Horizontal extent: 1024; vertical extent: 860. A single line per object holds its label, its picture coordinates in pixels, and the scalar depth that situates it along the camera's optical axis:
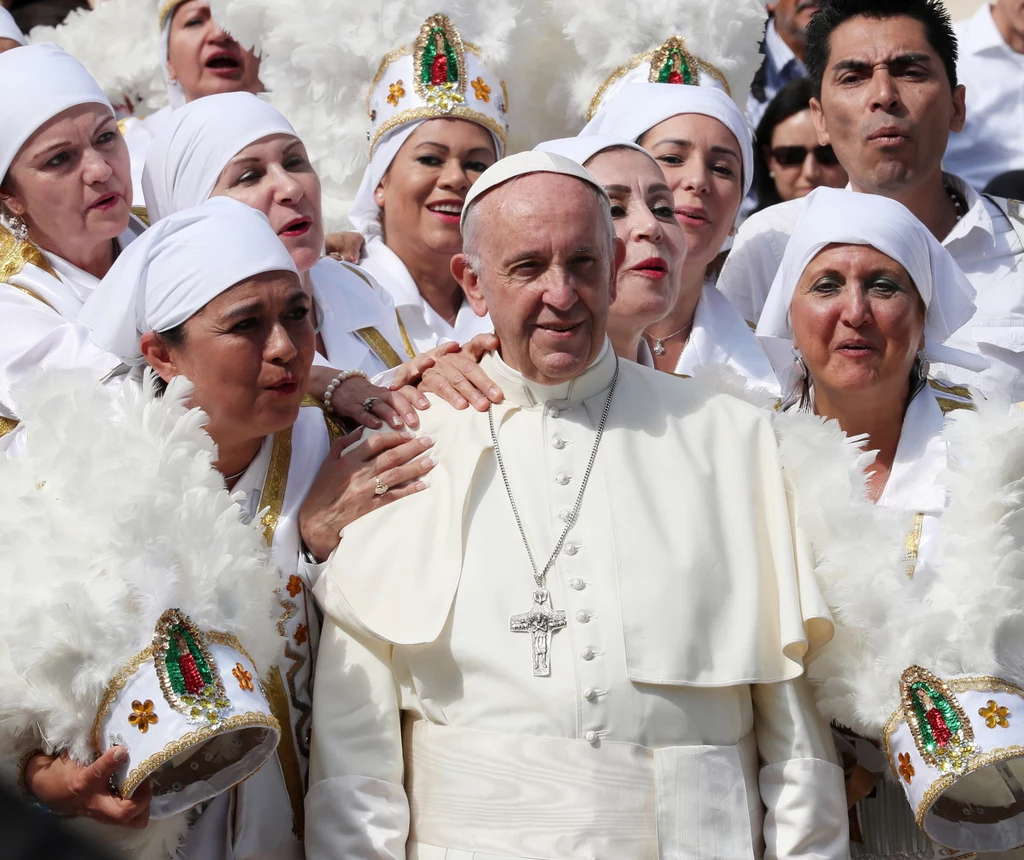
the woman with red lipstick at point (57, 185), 9.53
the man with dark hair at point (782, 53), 15.18
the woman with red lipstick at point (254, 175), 9.65
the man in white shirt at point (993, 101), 14.49
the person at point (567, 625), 7.10
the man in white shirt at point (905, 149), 11.37
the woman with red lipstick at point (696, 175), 10.48
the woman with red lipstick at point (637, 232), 8.76
